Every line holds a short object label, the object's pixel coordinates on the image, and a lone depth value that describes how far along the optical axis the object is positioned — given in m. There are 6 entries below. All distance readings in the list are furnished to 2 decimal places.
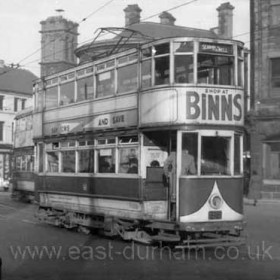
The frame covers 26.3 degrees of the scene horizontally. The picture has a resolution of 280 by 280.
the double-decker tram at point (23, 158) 26.83
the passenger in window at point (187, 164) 12.32
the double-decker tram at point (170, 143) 12.33
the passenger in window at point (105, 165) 14.32
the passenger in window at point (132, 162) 13.30
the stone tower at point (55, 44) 68.88
